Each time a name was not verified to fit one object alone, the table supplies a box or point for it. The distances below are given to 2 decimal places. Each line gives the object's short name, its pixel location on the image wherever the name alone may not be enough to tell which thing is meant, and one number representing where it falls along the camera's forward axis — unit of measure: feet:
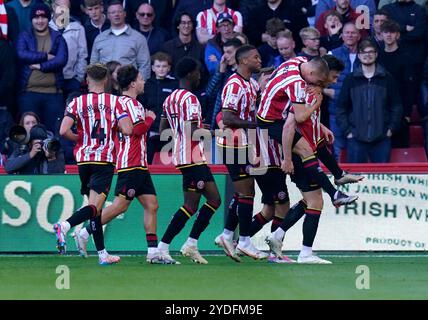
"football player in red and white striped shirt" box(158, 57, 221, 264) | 47.21
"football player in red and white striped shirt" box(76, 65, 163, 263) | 46.73
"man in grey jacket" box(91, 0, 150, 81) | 60.39
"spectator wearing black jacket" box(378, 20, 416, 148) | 60.08
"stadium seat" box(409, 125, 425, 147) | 61.21
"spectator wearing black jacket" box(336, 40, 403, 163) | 58.34
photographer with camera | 53.26
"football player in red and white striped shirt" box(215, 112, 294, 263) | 47.85
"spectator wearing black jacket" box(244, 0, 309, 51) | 62.23
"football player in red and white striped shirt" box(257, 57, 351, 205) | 45.32
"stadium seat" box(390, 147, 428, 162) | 59.41
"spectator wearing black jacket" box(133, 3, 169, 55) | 62.13
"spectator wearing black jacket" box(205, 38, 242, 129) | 58.70
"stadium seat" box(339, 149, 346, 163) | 60.03
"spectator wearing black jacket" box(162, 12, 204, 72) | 60.85
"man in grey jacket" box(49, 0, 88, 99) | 61.31
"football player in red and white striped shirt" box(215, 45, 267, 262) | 47.26
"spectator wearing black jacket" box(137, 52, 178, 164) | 58.49
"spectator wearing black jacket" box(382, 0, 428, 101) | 60.70
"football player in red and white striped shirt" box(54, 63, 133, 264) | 46.47
